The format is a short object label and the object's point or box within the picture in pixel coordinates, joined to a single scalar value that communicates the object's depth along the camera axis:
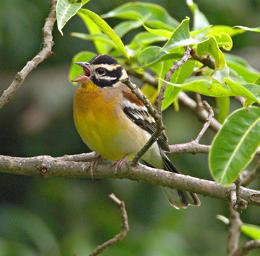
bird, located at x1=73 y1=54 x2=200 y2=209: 8.58
